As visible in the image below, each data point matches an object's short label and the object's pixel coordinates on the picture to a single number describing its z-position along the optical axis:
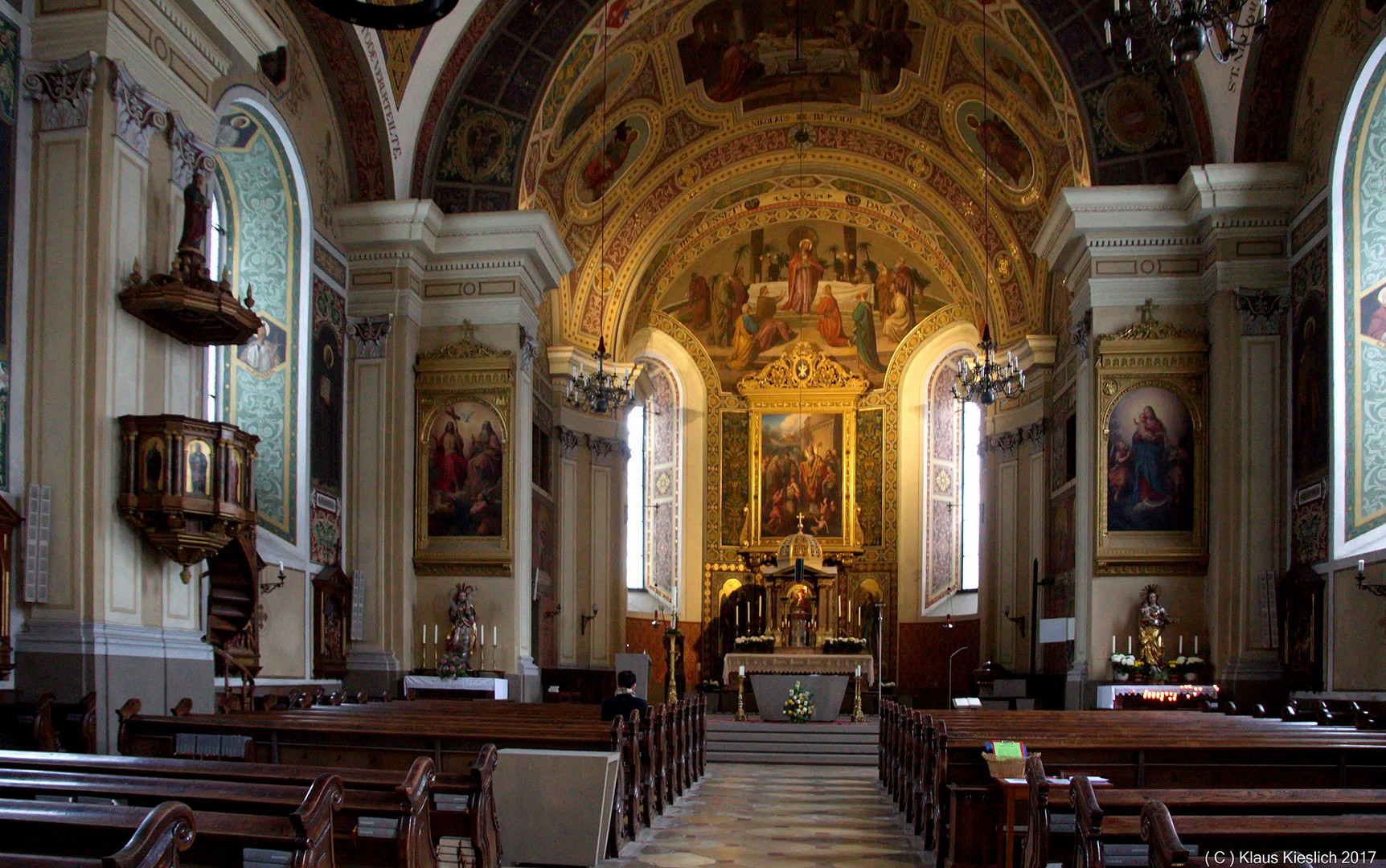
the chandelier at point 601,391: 17.33
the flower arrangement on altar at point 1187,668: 14.29
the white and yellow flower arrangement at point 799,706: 17.81
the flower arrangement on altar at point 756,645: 21.50
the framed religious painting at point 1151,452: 14.81
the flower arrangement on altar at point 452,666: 15.20
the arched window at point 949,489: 24.91
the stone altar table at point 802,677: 18.64
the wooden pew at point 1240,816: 4.25
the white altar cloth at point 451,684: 15.15
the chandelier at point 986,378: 16.59
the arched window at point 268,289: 13.63
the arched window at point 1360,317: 12.38
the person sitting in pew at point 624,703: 9.73
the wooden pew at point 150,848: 2.92
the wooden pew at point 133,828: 3.48
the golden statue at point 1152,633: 14.47
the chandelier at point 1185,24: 7.67
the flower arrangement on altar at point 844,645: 21.66
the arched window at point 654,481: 25.70
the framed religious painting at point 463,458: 15.99
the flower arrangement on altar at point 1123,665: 14.31
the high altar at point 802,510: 24.19
